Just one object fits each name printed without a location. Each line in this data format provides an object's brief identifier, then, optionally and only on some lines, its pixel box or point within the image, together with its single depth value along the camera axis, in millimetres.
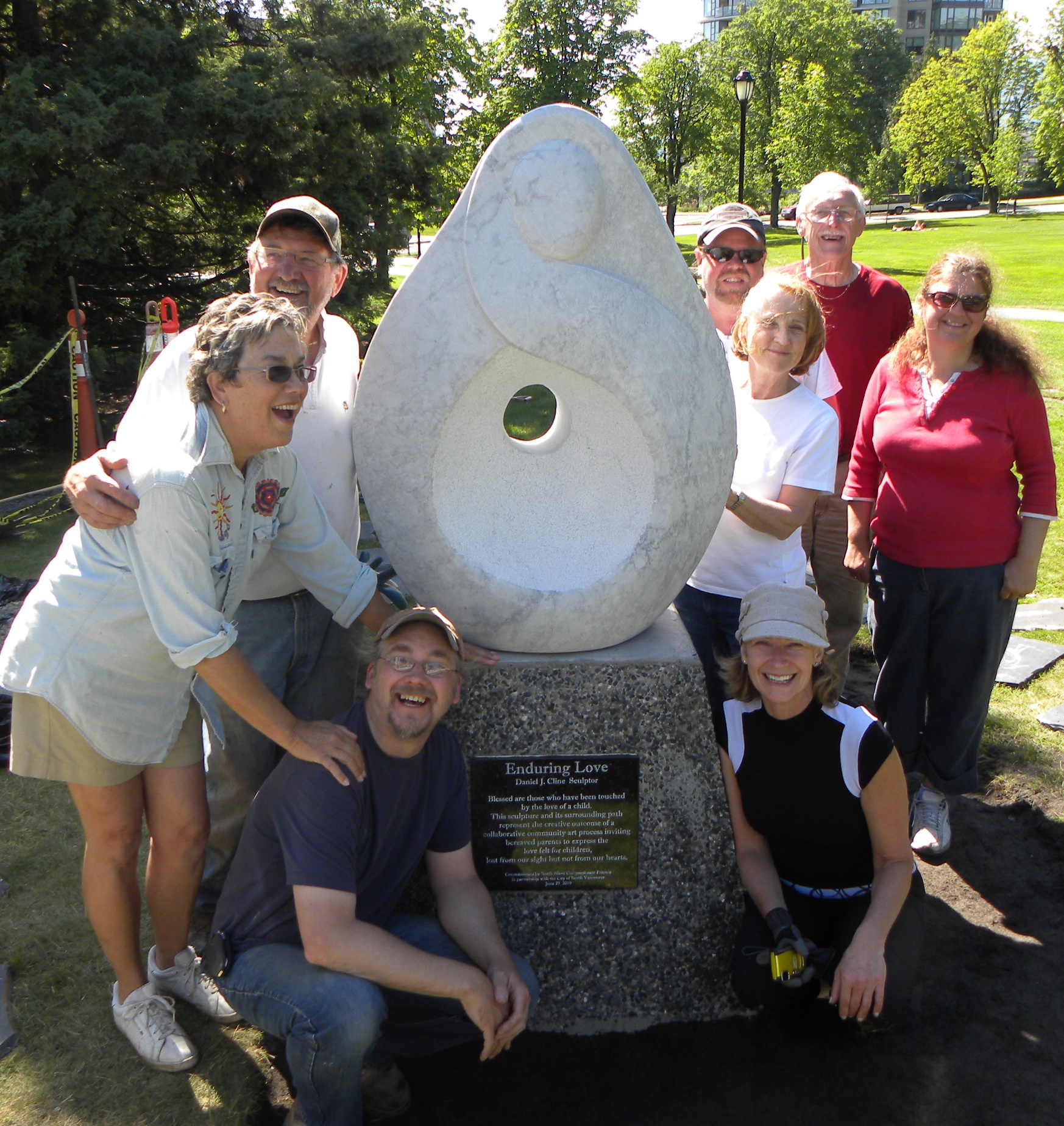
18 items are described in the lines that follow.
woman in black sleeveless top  2383
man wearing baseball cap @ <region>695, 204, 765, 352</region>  3285
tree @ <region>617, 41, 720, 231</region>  32938
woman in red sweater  3025
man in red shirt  3508
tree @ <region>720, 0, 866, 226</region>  40531
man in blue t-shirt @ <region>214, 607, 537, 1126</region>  2080
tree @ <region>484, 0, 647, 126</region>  27531
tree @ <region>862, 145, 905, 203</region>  41531
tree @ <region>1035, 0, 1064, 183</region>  36469
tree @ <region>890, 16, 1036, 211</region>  42500
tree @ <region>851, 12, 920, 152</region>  53344
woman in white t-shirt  2756
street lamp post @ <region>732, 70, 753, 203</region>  18062
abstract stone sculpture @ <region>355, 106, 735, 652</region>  2344
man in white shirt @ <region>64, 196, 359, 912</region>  2596
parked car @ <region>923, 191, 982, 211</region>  47594
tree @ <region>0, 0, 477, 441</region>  7570
